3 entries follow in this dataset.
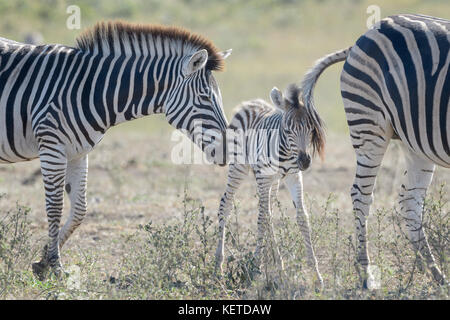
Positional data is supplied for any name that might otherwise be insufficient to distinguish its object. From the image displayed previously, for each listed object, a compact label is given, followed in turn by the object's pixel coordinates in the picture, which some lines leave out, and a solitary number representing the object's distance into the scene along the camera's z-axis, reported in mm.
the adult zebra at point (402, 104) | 12250
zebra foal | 14711
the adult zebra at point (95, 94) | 14000
